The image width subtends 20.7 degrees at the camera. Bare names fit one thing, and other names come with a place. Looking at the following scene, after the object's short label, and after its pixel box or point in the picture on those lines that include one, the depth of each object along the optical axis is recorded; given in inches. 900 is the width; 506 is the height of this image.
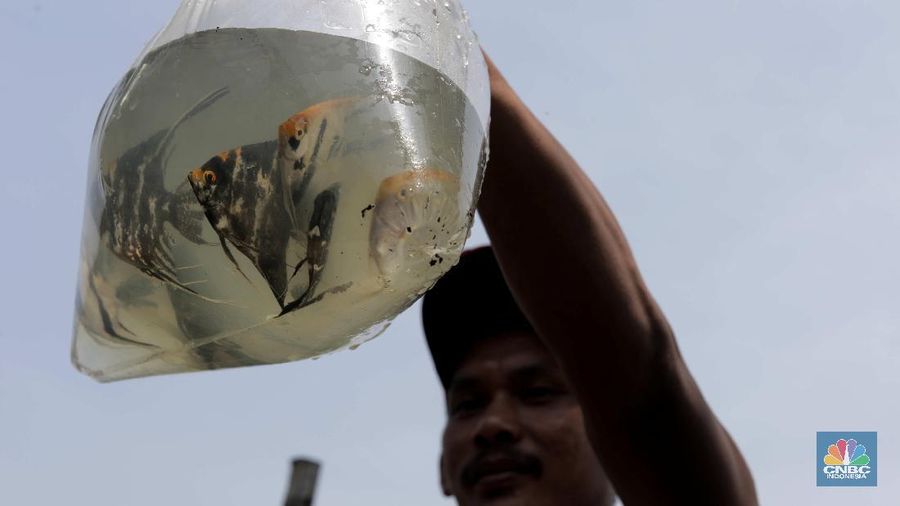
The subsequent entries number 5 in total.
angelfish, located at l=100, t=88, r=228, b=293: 48.0
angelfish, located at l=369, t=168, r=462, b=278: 47.4
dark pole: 70.0
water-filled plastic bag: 47.3
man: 57.7
